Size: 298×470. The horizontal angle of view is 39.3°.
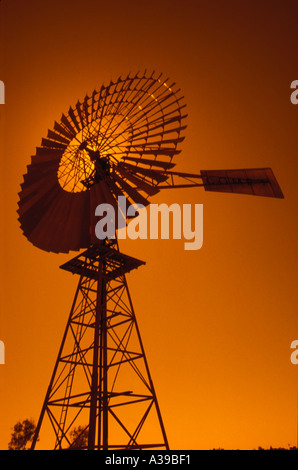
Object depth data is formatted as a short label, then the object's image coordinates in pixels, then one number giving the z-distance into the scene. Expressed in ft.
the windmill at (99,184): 50.75
